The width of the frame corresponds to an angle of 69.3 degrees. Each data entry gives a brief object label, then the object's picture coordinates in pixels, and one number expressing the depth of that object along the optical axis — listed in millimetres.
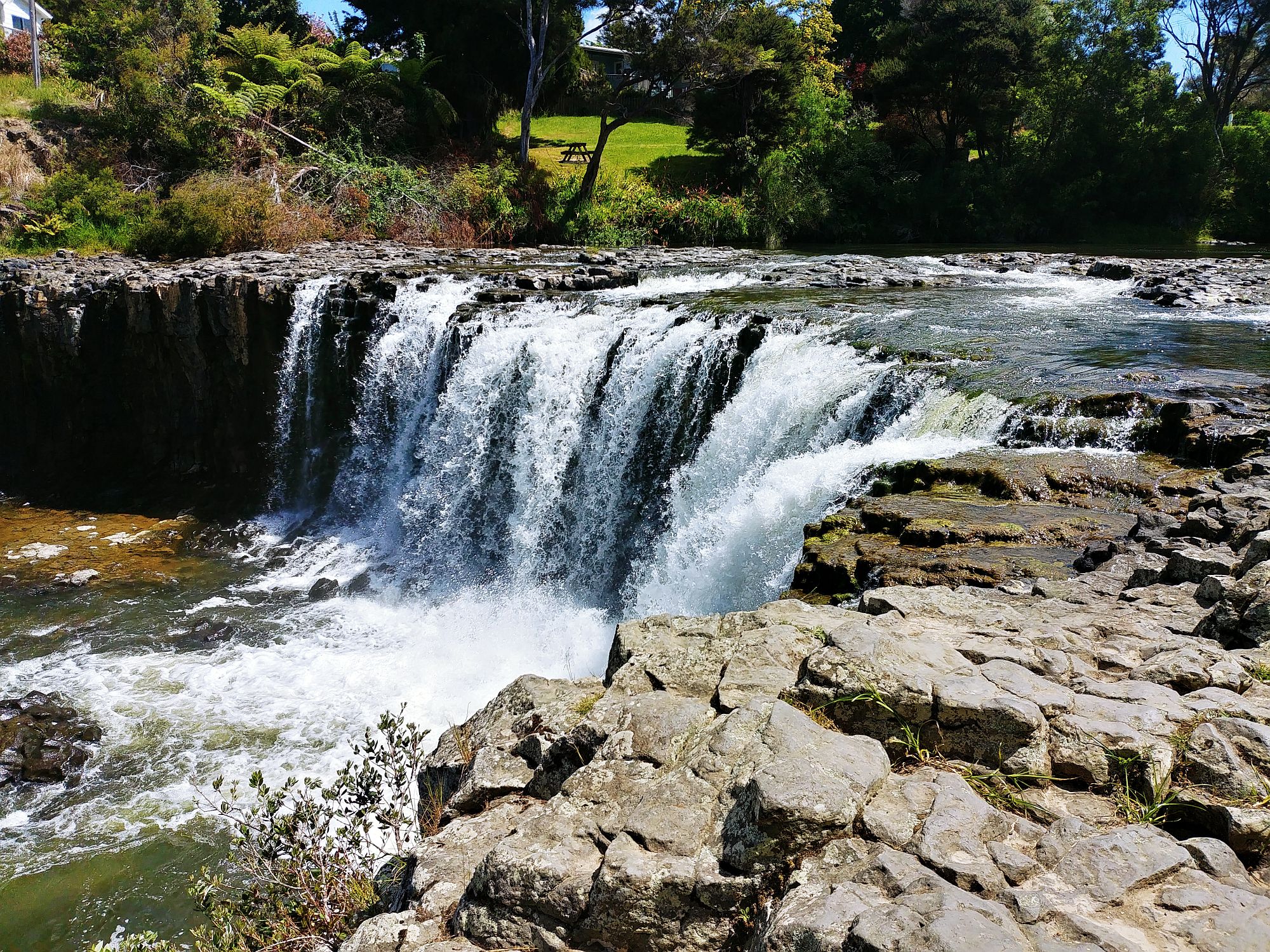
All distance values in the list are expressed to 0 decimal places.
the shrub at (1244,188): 28984
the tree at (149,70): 22953
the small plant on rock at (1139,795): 3133
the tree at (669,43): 24422
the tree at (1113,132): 30062
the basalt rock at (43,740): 8000
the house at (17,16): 37219
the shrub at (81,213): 20469
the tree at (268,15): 34000
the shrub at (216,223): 18828
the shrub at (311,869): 4137
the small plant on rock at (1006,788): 3205
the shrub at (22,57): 29000
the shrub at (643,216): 25078
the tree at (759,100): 28266
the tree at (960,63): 29500
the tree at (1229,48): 33094
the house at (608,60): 46031
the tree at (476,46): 27531
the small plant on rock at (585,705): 4414
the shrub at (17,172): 21547
